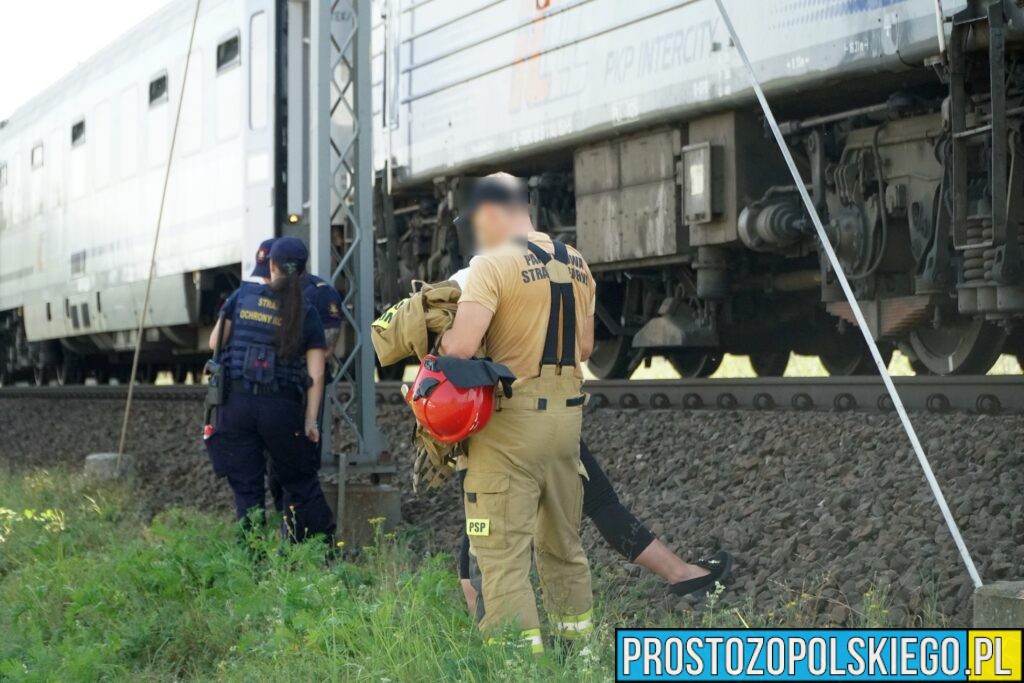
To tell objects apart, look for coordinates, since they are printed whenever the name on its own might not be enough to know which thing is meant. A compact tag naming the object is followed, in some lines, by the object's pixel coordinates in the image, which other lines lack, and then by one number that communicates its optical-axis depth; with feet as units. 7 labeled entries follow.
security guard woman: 44.50
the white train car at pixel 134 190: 87.61
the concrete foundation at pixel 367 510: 49.83
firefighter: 28.25
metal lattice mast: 51.55
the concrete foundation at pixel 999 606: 23.99
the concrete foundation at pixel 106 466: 67.41
